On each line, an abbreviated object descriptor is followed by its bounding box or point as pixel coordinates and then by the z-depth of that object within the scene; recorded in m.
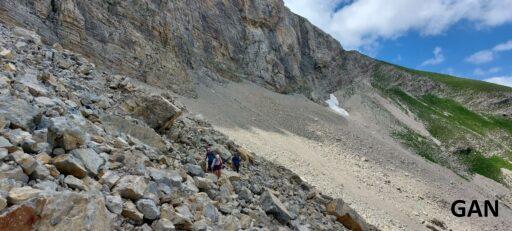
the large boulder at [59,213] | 7.64
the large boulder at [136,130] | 15.40
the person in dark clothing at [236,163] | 18.89
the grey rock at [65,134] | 10.98
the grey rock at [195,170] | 15.39
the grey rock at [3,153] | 8.98
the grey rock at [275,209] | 16.05
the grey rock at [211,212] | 12.53
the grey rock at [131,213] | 10.01
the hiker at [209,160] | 17.10
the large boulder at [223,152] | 19.57
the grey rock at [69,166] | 9.94
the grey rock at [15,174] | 8.53
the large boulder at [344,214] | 19.97
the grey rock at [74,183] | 9.56
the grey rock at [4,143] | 9.21
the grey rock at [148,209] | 10.41
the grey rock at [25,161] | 9.02
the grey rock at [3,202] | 7.60
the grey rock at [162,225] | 10.27
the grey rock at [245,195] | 15.94
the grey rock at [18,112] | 10.50
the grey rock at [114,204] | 9.76
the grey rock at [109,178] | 10.61
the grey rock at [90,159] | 10.69
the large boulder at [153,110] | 18.38
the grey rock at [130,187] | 10.53
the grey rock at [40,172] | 9.07
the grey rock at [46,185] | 8.78
